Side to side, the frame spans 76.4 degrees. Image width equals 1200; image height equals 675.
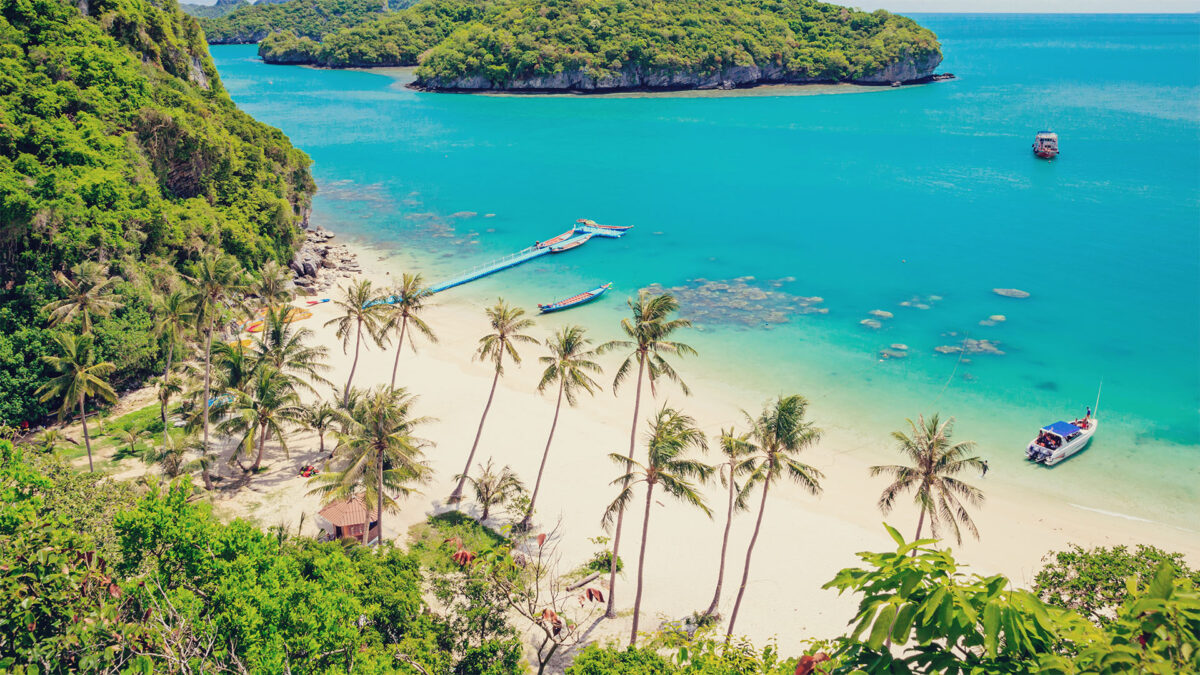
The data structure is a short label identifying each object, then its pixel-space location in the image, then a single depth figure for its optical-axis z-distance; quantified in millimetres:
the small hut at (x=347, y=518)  32594
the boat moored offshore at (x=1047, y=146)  109875
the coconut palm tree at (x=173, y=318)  39375
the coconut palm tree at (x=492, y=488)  35125
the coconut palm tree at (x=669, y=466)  27562
